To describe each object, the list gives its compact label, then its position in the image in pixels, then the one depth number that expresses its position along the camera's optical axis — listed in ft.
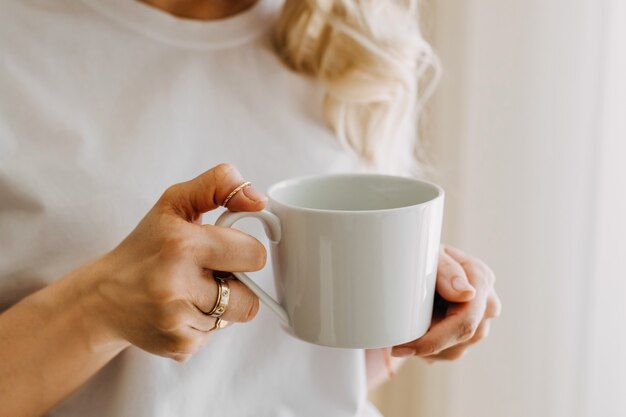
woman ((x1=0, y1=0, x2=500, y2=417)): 1.95
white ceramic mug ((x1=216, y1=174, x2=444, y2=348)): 1.84
